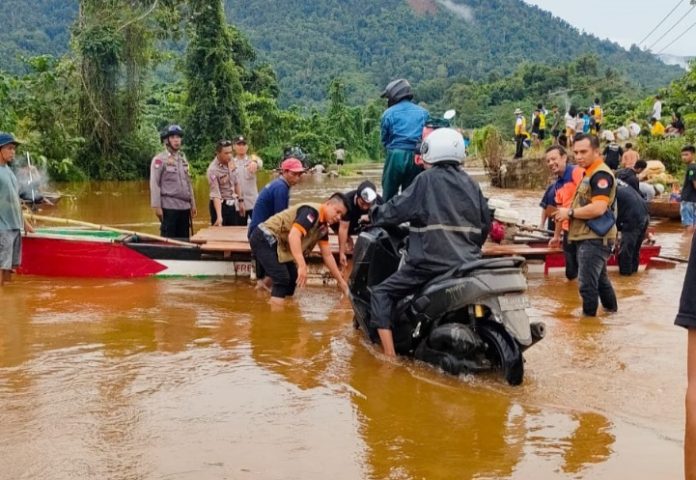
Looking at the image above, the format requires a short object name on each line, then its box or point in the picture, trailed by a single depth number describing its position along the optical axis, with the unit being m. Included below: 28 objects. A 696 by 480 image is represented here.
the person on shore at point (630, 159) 10.22
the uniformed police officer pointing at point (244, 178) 10.06
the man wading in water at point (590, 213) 6.42
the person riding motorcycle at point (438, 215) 5.12
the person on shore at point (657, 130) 23.42
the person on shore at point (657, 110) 25.01
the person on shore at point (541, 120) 25.87
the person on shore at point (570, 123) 23.47
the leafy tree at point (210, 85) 29.14
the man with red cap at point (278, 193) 7.53
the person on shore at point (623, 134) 24.08
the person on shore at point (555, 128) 27.47
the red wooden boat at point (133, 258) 8.32
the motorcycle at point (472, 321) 4.81
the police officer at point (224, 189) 9.80
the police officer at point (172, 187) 9.03
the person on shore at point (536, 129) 25.86
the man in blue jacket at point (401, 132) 7.18
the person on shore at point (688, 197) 12.68
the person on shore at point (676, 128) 23.09
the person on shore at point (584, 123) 24.14
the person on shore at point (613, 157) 16.11
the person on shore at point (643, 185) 11.10
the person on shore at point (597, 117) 25.92
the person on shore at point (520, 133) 24.98
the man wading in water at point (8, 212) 7.67
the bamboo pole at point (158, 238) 8.45
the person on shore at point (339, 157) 41.38
